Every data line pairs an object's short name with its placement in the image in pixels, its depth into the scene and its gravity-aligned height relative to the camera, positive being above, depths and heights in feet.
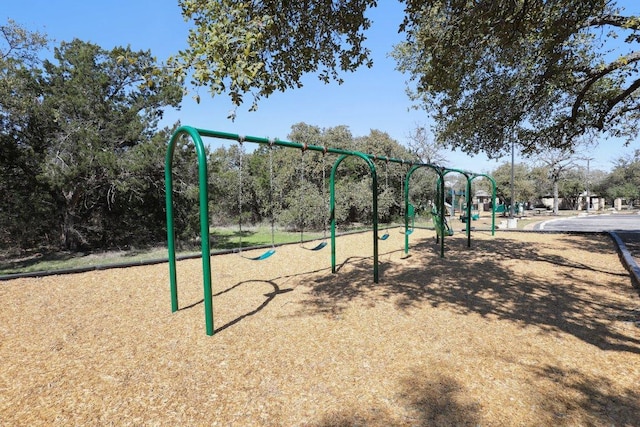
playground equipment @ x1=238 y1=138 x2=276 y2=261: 13.98 -1.85
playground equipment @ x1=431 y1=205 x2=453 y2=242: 25.82 -1.37
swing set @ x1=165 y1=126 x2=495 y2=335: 11.90 +0.44
